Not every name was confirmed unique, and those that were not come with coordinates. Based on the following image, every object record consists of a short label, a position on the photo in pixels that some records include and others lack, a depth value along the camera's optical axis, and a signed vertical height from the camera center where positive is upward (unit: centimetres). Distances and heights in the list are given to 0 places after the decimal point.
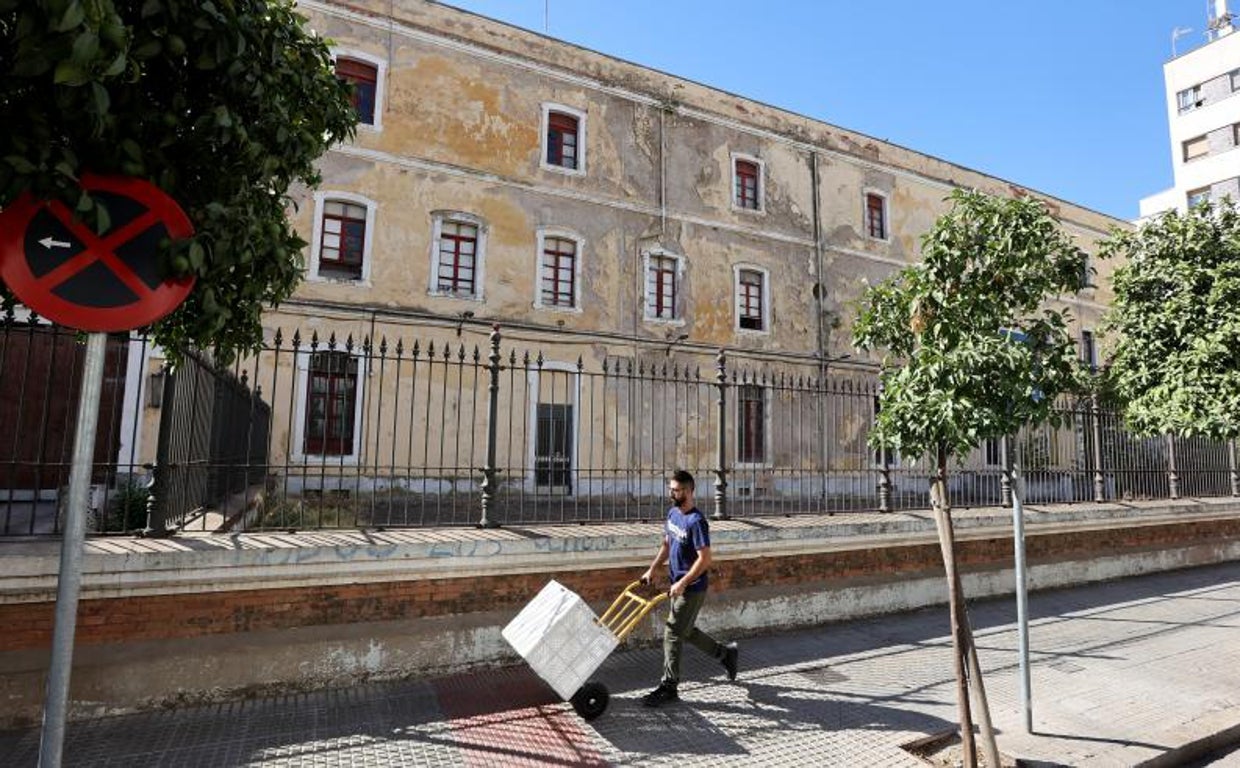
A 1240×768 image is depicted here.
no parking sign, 220 +65
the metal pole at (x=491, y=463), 612 -3
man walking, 514 -91
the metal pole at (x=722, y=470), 721 -7
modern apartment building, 2889 +1574
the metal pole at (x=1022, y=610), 472 -99
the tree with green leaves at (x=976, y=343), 407 +79
